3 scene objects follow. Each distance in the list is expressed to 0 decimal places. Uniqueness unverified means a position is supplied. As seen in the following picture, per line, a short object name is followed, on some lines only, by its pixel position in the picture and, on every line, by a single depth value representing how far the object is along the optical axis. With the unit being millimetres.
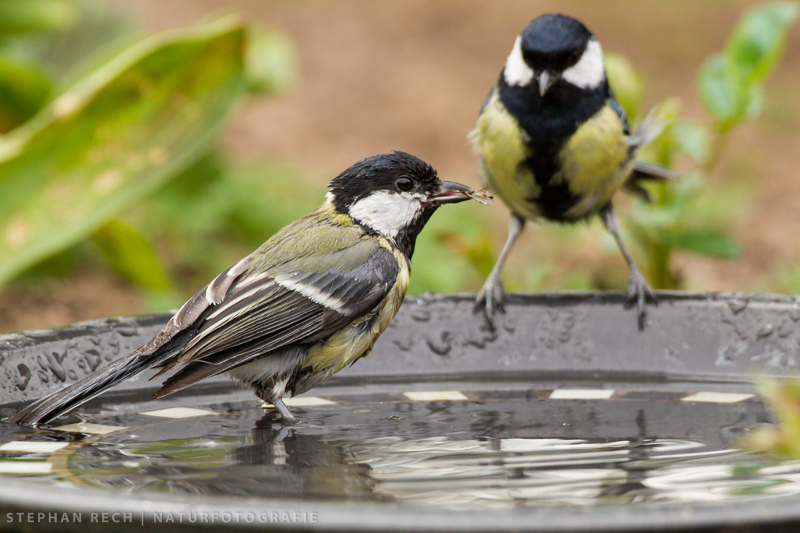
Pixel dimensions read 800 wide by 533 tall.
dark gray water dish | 2516
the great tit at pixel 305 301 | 4402
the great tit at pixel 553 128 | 5984
